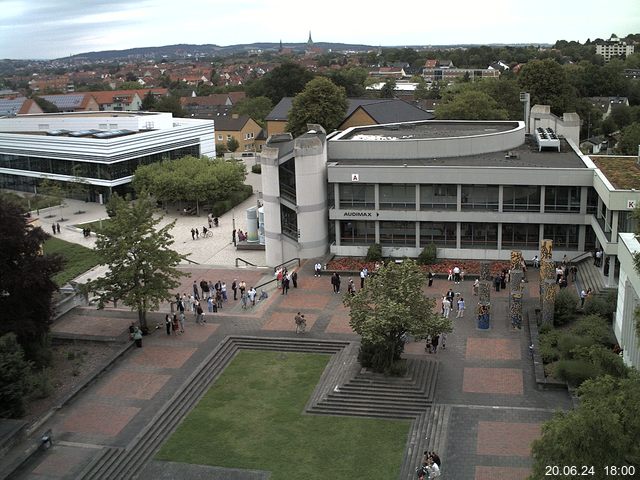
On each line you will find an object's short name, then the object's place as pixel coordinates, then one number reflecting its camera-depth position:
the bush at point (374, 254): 43.56
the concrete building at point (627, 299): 26.14
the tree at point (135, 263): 33.47
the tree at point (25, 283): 28.45
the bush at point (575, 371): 26.16
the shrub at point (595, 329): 29.48
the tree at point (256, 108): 114.00
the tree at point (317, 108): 79.44
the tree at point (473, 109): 72.75
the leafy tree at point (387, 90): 141.88
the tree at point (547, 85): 85.19
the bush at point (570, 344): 28.38
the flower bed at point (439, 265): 41.34
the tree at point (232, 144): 101.38
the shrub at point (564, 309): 33.31
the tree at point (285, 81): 120.62
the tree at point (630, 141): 67.12
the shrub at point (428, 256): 42.78
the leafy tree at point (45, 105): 150.82
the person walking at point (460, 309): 34.33
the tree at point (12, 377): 25.09
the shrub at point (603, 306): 32.47
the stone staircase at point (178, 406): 23.41
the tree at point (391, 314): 27.41
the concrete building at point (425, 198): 41.69
